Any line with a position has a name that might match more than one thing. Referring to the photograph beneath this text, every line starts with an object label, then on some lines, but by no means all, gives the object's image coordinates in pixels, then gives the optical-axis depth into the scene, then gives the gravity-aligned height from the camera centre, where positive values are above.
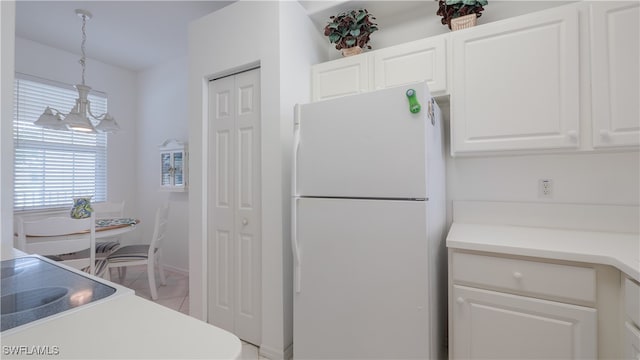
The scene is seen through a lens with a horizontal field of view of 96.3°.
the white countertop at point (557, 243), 1.15 -0.29
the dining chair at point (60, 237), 2.11 -0.43
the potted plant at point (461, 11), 1.71 +1.04
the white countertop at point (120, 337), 0.50 -0.30
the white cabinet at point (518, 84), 1.45 +0.53
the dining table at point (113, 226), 2.55 -0.40
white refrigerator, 1.36 -0.24
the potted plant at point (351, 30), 2.01 +1.09
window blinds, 3.16 +0.36
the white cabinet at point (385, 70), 1.75 +0.75
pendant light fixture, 2.58 +0.61
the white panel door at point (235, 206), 2.05 -0.17
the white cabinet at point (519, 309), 1.19 -0.57
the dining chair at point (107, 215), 2.83 -0.41
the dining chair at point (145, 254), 2.80 -0.71
